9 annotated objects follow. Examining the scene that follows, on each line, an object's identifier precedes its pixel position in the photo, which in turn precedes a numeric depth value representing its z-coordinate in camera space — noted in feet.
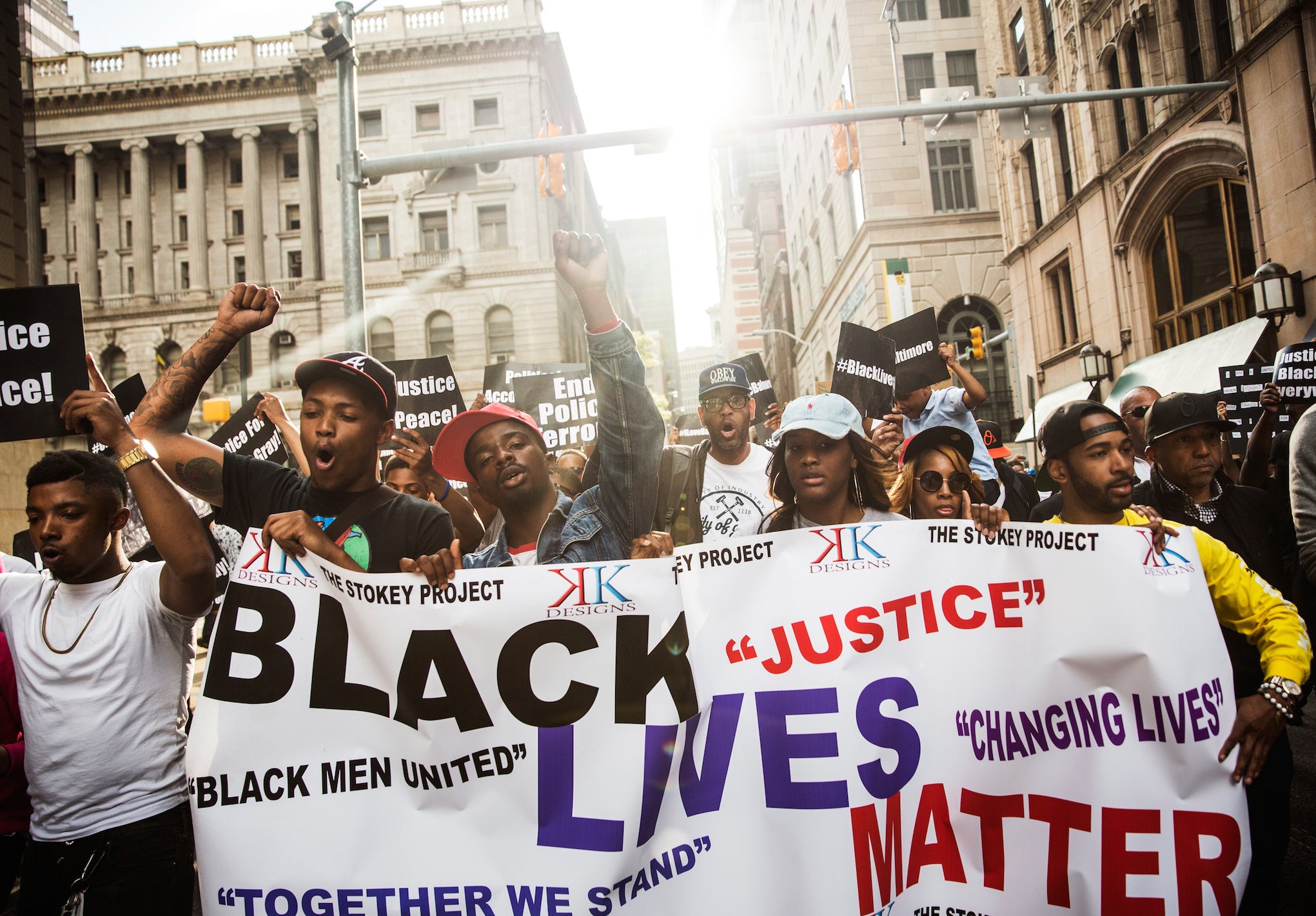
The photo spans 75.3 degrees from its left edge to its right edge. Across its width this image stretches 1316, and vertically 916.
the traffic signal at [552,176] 34.22
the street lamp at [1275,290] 39.14
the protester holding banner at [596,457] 8.90
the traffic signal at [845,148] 41.47
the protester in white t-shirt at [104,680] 7.89
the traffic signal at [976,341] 45.70
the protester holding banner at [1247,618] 8.35
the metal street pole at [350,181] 28.99
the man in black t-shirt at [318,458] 9.02
